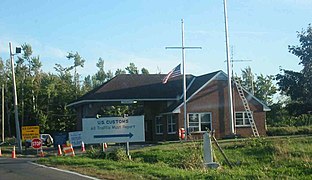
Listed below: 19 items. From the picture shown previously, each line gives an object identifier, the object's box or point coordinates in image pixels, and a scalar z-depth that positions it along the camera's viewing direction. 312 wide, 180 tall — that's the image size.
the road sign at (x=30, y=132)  37.78
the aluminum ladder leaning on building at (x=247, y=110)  43.50
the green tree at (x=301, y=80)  45.19
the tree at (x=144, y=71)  98.31
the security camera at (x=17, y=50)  41.25
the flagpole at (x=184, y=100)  40.84
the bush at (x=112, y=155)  25.27
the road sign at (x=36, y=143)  35.56
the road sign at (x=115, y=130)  26.19
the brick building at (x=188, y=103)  43.28
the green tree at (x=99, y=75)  103.81
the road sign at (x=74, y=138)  36.12
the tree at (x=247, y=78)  83.94
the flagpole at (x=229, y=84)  39.88
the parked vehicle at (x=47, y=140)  54.19
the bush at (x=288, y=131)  41.81
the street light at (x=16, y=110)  40.50
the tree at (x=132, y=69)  97.59
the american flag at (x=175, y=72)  40.52
